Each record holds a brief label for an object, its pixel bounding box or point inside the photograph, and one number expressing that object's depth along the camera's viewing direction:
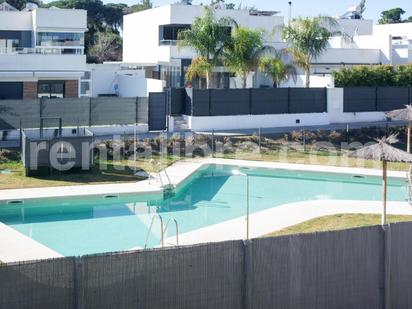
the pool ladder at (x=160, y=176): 21.85
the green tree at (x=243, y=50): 33.66
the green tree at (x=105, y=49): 62.38
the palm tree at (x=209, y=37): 33.34
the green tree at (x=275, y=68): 34.59
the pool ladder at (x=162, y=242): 13.87
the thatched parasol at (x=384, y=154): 15.36
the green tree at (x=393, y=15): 112.12
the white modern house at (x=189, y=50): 41.94
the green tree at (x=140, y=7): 87.78
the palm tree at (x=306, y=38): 35.50
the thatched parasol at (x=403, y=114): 25.77
